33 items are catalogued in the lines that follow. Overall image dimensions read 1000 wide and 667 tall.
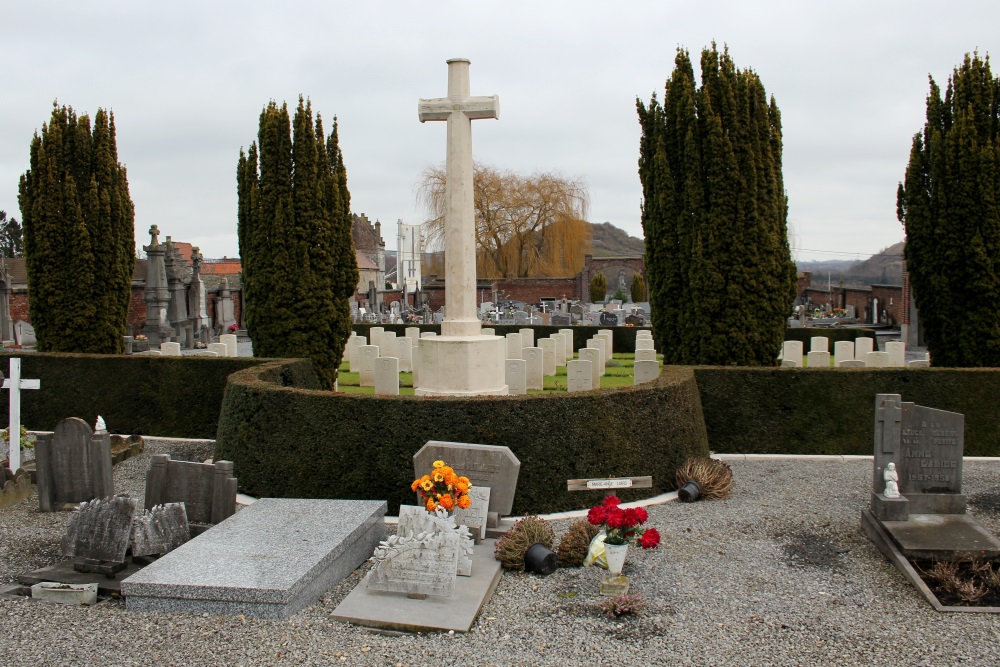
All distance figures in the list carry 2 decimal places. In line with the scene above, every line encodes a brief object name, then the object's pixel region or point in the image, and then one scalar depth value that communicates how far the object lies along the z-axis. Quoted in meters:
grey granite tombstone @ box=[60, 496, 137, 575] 6.26
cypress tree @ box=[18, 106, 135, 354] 14.52
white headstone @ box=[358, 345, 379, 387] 17.08
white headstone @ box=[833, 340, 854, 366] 17.50
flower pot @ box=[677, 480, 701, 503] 8.29
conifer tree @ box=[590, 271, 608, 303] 45.62
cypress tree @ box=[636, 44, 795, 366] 12.34
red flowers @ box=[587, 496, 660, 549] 6.09
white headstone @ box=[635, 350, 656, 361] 17.48
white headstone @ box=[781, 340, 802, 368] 18.14
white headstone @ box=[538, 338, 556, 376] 18.12
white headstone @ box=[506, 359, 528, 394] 14.23
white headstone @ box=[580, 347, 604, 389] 15.77
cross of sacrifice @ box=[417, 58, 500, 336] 11.78
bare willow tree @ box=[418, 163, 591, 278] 49.59
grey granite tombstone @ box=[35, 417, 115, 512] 8.10
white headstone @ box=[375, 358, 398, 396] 14.20
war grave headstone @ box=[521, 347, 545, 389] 15.91
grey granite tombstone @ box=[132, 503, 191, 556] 6.43
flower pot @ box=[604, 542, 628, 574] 6.12
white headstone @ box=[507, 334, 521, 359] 19.05
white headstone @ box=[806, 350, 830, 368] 17.22
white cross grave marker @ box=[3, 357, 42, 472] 9.28
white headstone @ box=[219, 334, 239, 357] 20.55
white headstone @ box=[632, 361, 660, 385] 13.11
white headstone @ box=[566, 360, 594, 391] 14.37
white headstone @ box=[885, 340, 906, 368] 16.80
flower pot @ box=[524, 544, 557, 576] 6.31
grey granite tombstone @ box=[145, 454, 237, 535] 7.05
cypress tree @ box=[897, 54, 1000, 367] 12.28
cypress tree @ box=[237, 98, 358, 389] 13.55
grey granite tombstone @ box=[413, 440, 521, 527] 7.29
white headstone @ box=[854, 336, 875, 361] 19.31
